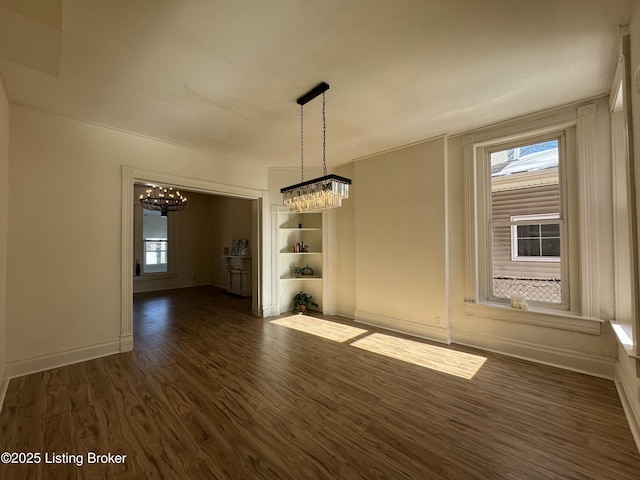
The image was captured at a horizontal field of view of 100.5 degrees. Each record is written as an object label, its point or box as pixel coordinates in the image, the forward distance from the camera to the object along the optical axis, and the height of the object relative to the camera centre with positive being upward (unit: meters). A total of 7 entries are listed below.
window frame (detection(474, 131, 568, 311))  3.14 +0.34
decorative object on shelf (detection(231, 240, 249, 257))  7.85 -0.12
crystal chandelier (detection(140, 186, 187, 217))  6.79 +1.18
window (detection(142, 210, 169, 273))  8.54 +0.08
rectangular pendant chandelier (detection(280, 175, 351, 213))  2.77 +0.56
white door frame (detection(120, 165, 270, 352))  3.58 +0.48
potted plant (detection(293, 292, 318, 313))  5.46 -1.21
